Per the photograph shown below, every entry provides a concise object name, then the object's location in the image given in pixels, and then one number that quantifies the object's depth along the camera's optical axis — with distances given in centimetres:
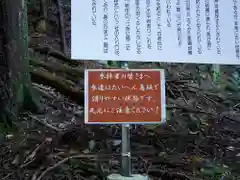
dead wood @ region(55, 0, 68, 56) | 450
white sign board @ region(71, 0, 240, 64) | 239
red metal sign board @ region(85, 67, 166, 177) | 237
